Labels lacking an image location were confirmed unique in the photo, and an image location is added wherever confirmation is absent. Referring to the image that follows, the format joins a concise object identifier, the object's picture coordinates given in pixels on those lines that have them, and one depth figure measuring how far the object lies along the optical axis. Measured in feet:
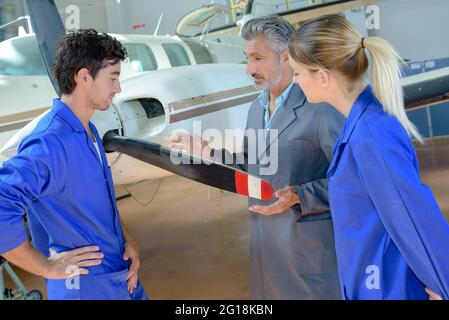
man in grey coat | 5.83
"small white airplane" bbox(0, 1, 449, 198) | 10.75
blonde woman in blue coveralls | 3.69
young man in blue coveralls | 4.49
